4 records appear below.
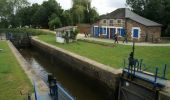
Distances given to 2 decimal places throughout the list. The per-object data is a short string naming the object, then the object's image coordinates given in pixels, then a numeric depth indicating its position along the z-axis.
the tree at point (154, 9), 19.75
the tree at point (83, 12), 27.23
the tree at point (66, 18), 27.77
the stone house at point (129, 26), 15.56
